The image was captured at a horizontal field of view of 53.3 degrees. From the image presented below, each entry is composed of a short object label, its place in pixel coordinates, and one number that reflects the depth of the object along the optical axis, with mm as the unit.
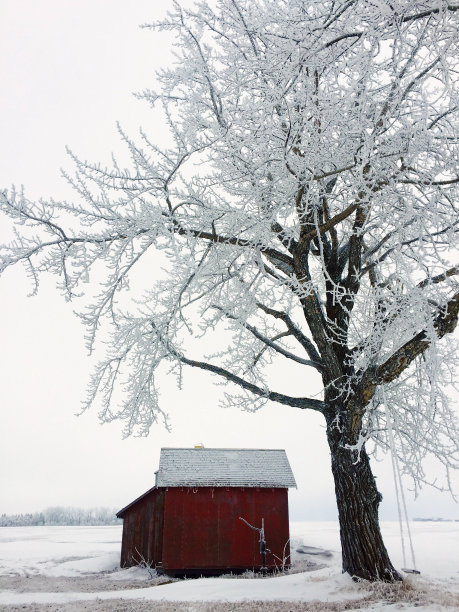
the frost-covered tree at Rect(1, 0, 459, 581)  5414
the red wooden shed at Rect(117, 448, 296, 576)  15922
